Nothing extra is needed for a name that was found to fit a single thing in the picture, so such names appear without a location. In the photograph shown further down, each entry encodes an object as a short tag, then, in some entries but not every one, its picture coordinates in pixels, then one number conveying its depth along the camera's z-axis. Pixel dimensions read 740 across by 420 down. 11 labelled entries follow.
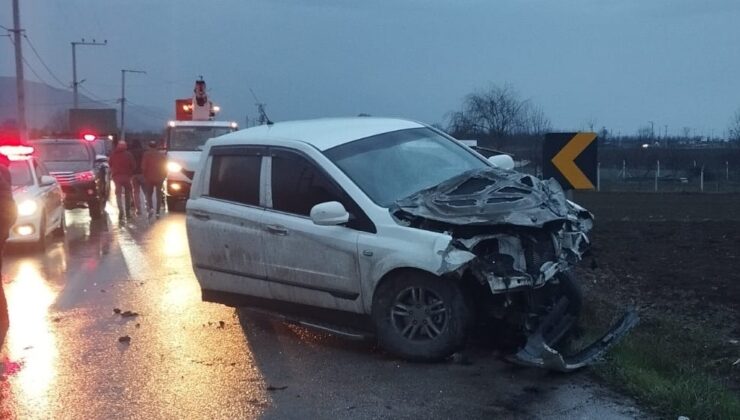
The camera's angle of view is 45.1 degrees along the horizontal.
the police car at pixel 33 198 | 13.32
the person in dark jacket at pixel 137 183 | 20.33
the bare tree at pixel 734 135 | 57.37
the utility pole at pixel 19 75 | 35.75
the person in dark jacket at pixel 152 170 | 19.94
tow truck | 21.88
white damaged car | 6.49
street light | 80.31
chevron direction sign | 8.26
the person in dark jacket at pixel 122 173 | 19.81
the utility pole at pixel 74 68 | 63.66
